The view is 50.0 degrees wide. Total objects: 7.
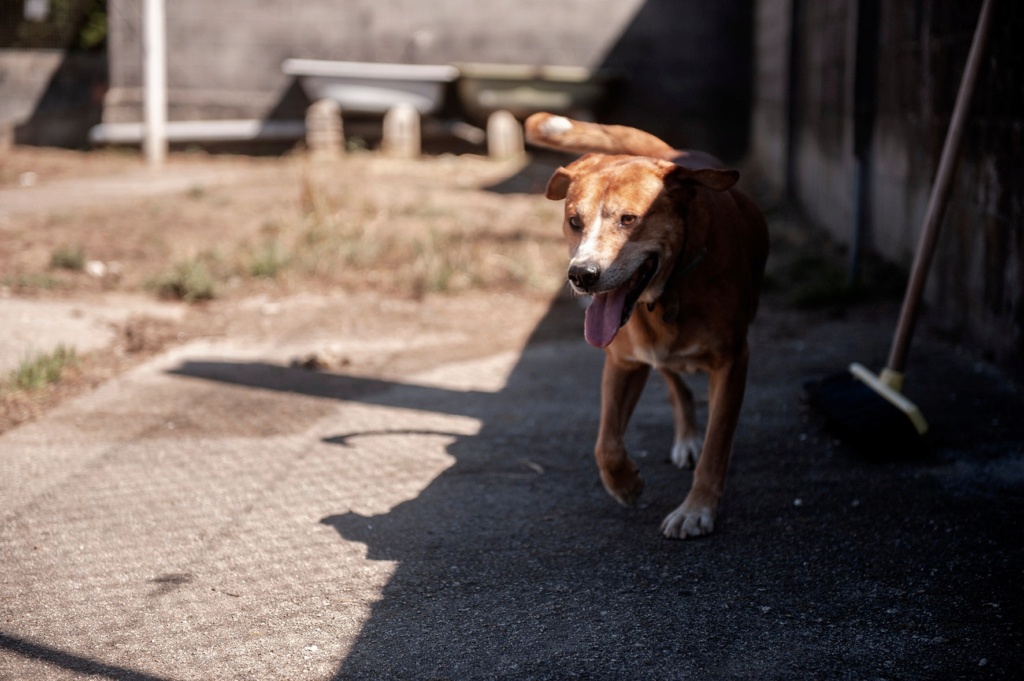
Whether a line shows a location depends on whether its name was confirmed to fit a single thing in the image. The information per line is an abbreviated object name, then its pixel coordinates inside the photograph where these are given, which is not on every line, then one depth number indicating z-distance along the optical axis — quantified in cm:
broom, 403
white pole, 1328
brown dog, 314
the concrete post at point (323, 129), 1355
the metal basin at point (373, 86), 1382
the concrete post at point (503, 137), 1363
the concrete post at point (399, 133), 1365
